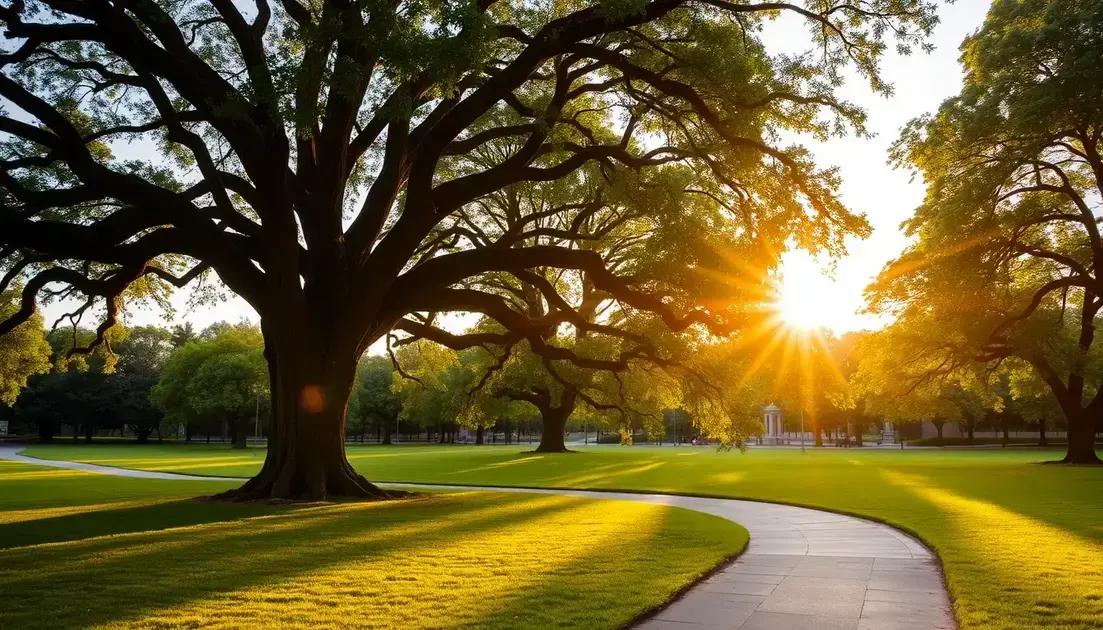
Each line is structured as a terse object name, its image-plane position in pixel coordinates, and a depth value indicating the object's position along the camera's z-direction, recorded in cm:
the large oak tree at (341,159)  1441
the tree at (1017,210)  2348
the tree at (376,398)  9288
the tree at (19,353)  2684
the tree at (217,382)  6888
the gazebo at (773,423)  11602
